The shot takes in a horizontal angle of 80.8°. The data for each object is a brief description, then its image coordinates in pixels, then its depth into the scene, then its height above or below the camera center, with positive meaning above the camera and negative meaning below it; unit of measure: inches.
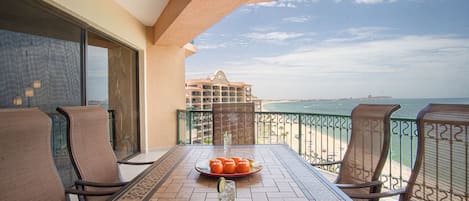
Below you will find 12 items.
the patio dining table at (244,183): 45.1 -16.2
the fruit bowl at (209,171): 54.3 -15.2
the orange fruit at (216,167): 55.0 -14.1
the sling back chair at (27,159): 43.4 -10.6
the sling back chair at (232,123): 105.2 -10.4
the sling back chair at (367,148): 62.0 -12.8
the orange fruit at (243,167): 55.4 -14.2
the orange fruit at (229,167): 55.1 -14.2
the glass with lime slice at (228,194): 37.5 -13.3
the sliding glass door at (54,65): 82.7 +12.2
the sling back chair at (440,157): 47.7 -11.3
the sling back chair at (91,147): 61.4 -12.4
